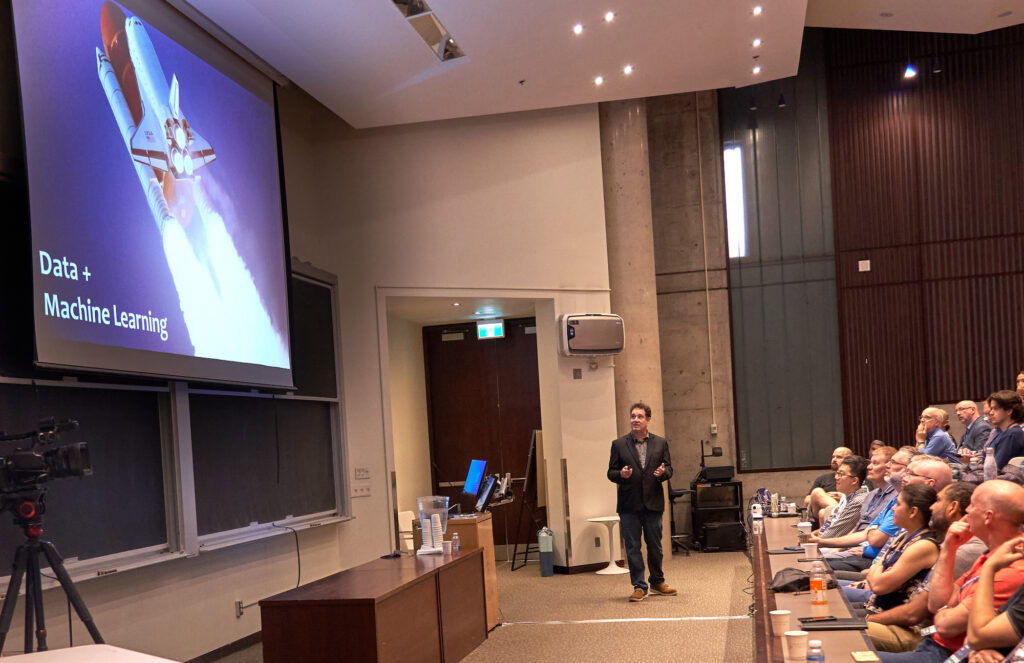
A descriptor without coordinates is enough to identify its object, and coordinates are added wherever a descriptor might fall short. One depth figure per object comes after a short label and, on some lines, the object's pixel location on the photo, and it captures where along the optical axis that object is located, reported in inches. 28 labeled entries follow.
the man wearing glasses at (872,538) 208.7
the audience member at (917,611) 143.3
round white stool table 365.1
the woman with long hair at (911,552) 153.4
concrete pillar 395.5
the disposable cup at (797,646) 105.0
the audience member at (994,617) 109.3
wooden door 439.8
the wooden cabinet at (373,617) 180.1
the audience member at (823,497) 316.8
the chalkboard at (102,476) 186.4
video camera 152.9
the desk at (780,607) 113.8
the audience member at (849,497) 255.9
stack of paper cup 251.1
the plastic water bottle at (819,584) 136.7
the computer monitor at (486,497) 303.3
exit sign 438.9
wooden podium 262.7
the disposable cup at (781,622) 116.9
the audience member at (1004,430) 262.2
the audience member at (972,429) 335.0
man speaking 301.7
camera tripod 152.6
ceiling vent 269.1
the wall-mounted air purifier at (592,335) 371.2
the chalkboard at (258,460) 249.8
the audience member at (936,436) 298.5
